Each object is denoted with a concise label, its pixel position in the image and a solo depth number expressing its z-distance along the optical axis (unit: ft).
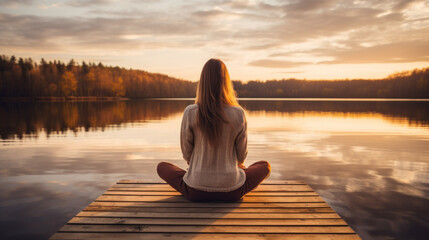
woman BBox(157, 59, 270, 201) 9.91
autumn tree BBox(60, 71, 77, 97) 294.87
